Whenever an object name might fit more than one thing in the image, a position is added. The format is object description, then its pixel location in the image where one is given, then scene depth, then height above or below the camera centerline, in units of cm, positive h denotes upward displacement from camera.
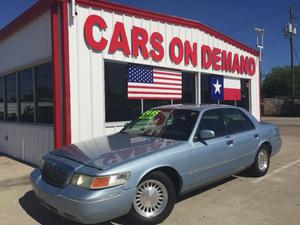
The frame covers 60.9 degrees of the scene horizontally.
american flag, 682 +72
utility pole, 2846 +826
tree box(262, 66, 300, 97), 4308 +410
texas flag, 905 +70
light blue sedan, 312 -79
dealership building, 577 +107
